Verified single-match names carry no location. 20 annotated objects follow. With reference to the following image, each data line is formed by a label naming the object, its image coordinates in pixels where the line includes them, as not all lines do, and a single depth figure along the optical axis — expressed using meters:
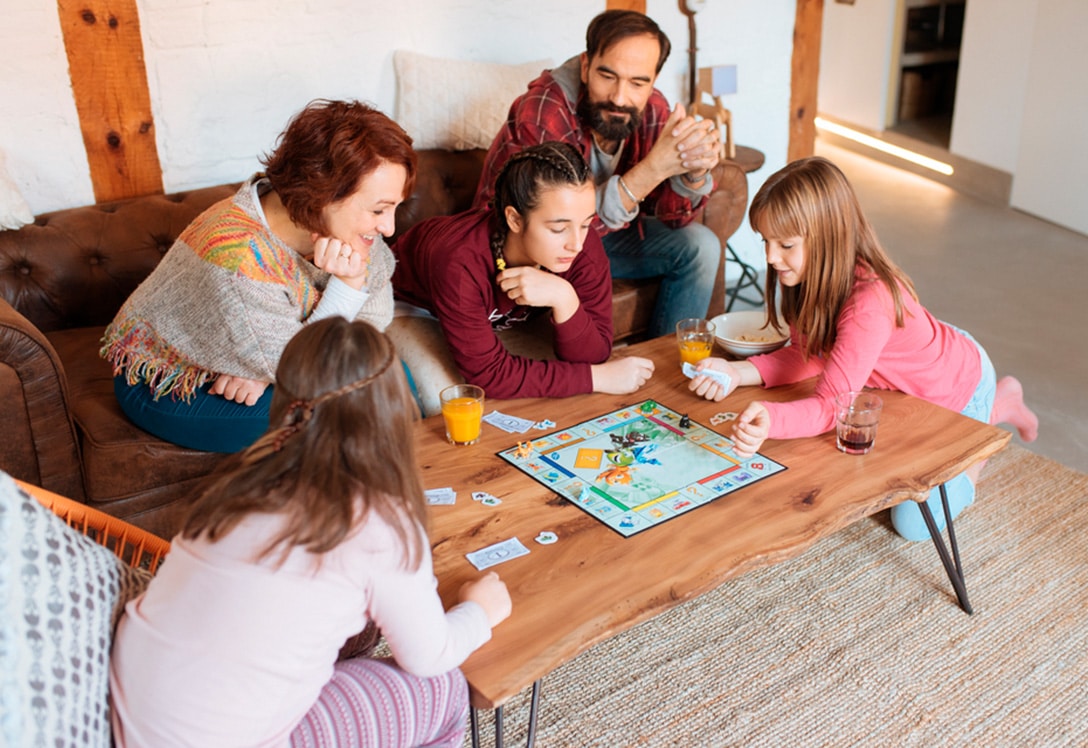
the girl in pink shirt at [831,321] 2.02
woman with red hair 2.07
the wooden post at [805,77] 4.12
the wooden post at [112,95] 2.67
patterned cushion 1.11
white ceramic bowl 2.32
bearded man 2.71
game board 1.74
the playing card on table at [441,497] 1.77
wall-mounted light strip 5.70
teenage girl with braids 2.16
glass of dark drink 1.88
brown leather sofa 2.06
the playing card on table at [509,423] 2.04
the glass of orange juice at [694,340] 2.29
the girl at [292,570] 1.20
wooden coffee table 1.45
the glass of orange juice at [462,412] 1.94
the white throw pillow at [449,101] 3.15
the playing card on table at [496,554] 1.60
